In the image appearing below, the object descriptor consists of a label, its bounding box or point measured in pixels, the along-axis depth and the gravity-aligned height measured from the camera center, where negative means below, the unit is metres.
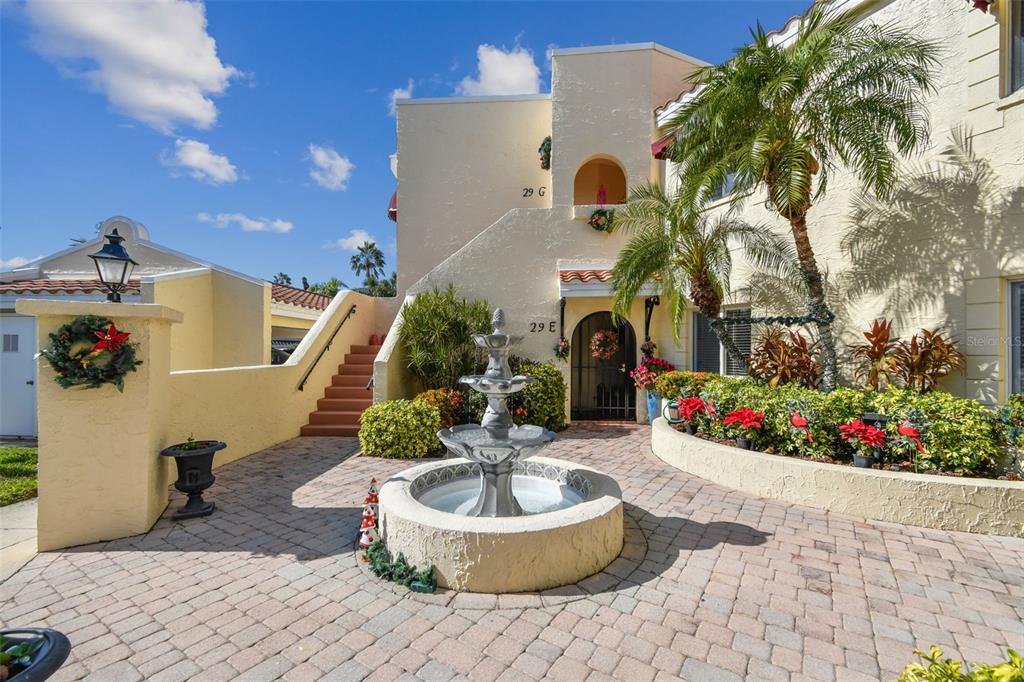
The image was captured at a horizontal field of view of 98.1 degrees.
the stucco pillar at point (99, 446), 4.71 -1.22
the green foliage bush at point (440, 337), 10.14 +0.01
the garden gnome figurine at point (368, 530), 4.51 -2.00
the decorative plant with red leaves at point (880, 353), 7.35 -0.22
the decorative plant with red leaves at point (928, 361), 6.70 -0.32
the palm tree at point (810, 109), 6.52 +3.56
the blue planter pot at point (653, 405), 10.70 -1.62
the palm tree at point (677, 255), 8.57 +1.69
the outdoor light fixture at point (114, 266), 5.26 +0.84
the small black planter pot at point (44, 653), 1.75 -1.36
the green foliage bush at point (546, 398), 10.15 -1.39
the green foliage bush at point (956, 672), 1.61 -1.30
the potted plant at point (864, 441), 5.80 -1.35
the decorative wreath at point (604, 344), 11.11 -0.14
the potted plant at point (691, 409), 7.91 -1.26
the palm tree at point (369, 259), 52.31 +9.22
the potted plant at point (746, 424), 6.74 -1.30
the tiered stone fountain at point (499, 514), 3.85 -1.75
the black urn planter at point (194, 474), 5.39 -1.69
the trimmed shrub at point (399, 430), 8.23 -1.75
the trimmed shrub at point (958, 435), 5.42 -1.18
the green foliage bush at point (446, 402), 9.27 -1.37
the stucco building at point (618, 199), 6.48 +2.85
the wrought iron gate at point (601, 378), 12.37 -1.14
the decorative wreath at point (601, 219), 11.70 +3.16
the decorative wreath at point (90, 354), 4.62 -0.19
